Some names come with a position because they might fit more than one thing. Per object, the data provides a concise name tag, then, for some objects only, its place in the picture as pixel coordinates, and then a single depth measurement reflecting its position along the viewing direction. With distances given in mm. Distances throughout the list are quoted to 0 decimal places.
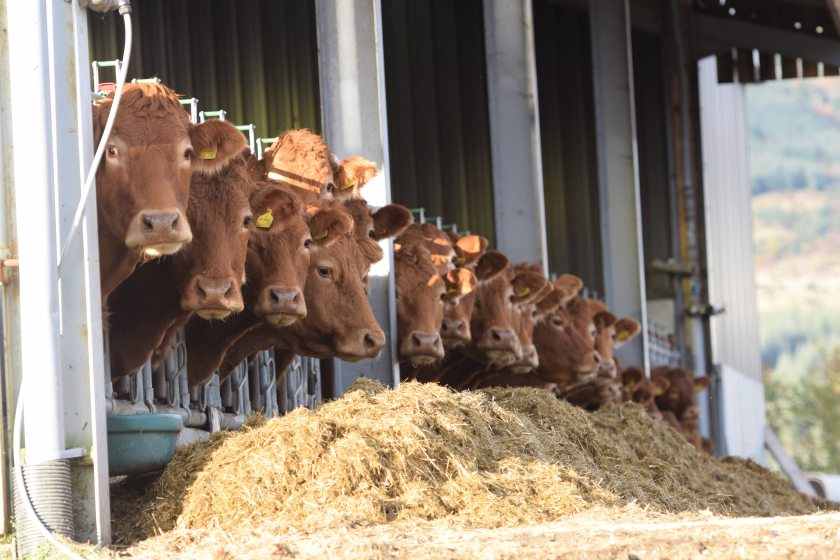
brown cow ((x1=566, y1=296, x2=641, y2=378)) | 31820
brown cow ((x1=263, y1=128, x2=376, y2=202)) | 18594
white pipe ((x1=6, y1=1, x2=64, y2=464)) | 11005
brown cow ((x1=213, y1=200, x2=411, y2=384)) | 17501
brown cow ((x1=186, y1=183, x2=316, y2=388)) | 15937
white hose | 10514
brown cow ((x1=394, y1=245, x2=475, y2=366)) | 21114
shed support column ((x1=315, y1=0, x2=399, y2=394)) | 20987
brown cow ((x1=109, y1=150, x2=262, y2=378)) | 14028
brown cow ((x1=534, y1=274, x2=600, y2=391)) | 30076
